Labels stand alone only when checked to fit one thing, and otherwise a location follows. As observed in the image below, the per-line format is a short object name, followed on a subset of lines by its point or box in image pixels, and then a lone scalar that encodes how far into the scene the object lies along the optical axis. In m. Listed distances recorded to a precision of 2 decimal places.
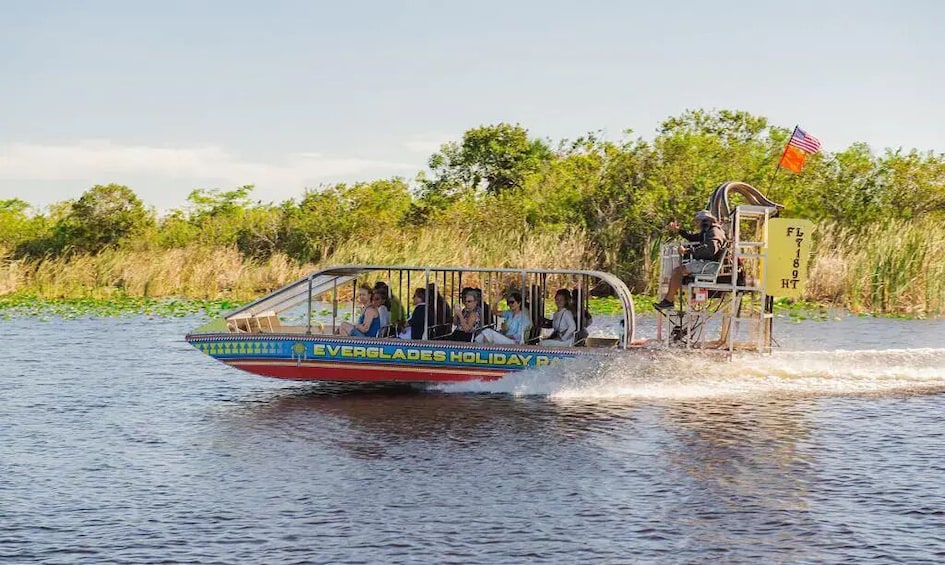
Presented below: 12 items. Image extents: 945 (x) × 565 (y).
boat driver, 15.91
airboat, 16.00
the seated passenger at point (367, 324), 16.67
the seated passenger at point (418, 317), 16.56
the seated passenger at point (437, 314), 16.84
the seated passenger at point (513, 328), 16.33
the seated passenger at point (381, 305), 16.70
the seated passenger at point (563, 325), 16.62
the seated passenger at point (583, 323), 16.50
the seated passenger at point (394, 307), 16.98
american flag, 18.06
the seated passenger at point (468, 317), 16.69
